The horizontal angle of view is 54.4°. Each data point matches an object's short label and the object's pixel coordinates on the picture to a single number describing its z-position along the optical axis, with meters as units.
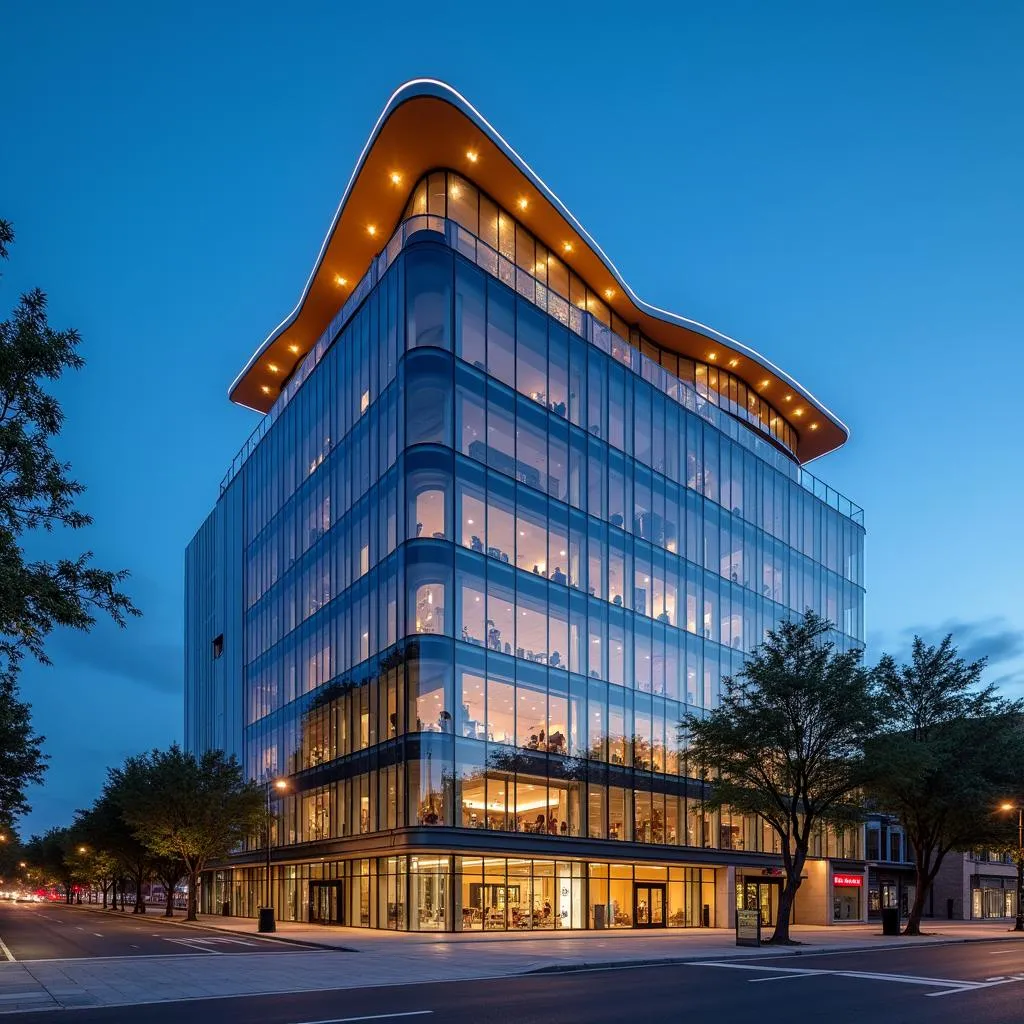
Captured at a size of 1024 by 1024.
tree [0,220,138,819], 16.25
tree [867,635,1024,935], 49.09
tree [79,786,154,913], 73.56
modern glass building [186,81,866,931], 41.53
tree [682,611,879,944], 39.88
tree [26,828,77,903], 107.06
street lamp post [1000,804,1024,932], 51.47
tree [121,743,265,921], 54.28
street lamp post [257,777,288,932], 41.66
